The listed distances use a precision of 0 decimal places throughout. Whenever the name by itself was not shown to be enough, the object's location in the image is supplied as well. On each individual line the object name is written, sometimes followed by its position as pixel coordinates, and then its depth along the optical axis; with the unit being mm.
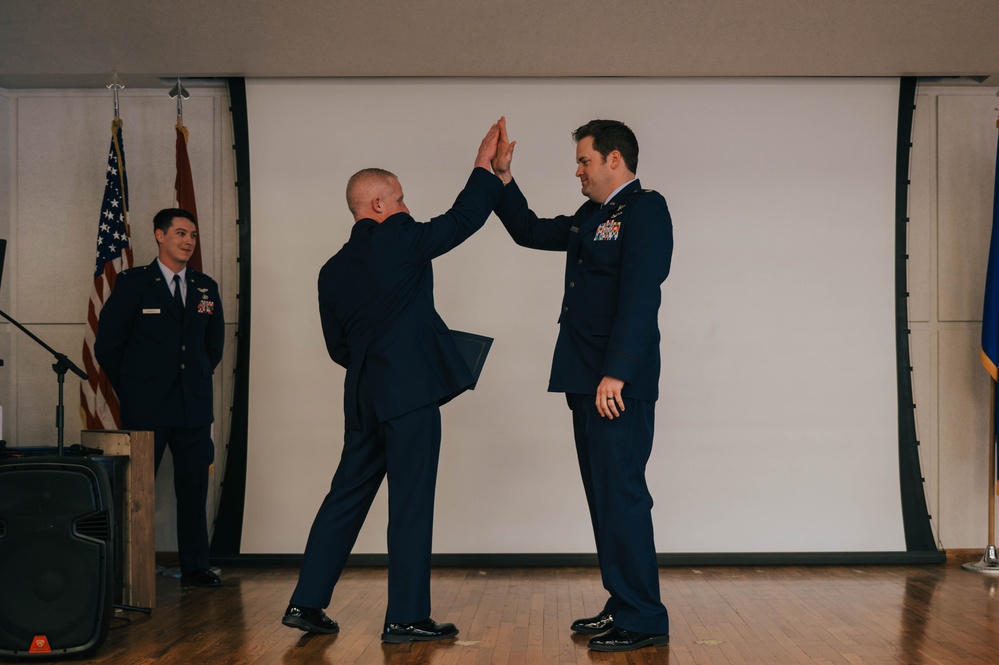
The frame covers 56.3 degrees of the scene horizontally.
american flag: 4539
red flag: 4727
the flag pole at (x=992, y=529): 4488
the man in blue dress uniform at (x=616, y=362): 2965
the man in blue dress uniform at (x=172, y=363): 4109
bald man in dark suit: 3094
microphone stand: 3150
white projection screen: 4727
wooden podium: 3559
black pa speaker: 2803
